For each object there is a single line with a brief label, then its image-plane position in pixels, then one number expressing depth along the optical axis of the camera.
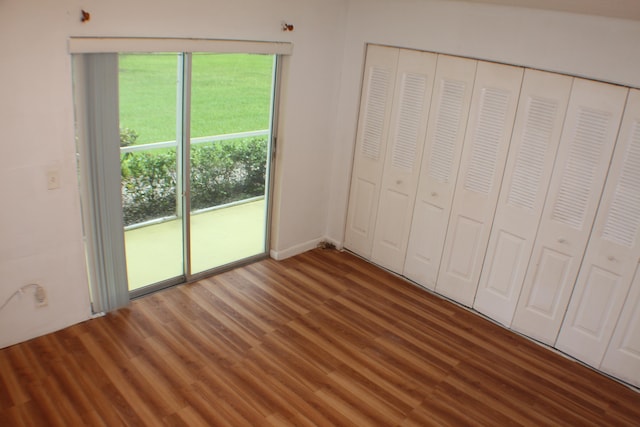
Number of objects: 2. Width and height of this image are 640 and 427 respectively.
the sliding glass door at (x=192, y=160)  4.12
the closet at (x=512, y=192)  3.85
